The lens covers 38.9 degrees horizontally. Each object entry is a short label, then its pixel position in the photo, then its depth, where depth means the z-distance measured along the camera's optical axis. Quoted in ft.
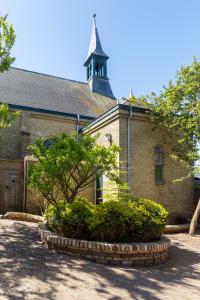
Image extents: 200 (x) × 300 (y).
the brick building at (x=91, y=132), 47.32
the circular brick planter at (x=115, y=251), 23.97
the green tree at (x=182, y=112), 44.14
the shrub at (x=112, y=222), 25.49
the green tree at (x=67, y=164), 29.58
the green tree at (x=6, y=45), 33.60
